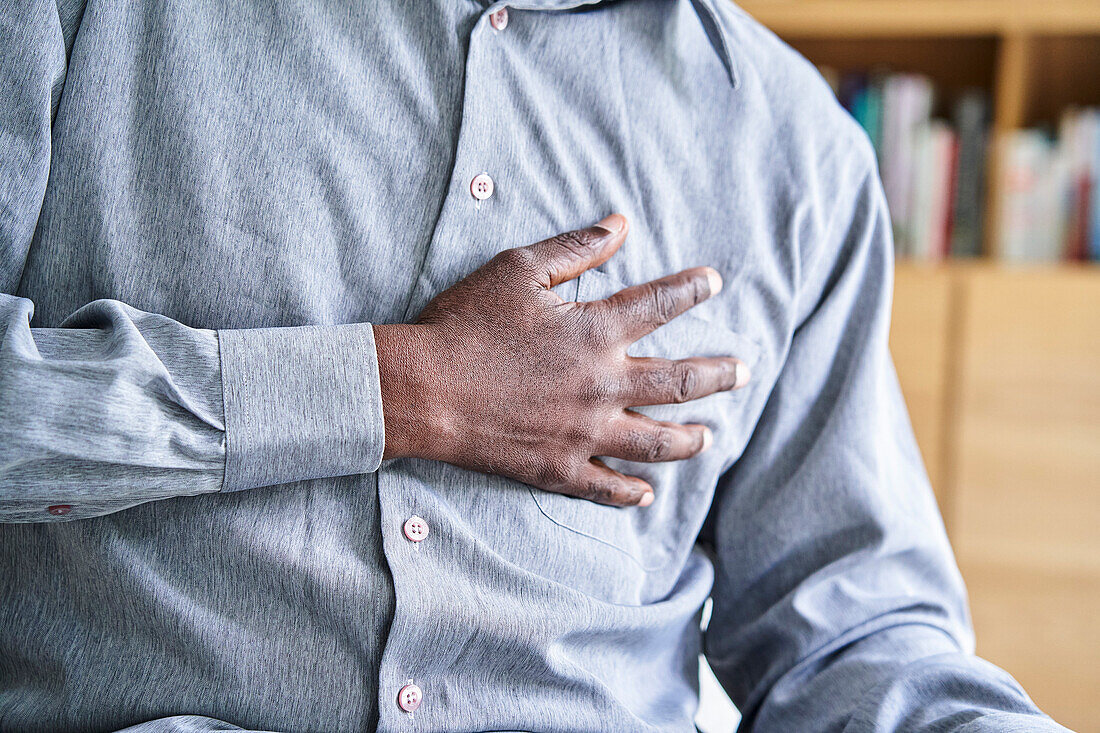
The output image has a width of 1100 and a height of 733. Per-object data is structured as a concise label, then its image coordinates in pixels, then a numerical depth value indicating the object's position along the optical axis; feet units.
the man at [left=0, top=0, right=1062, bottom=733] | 2.13
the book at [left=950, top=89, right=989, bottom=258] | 6.45
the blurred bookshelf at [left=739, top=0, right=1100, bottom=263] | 6.18
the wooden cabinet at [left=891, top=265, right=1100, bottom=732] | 6.12
